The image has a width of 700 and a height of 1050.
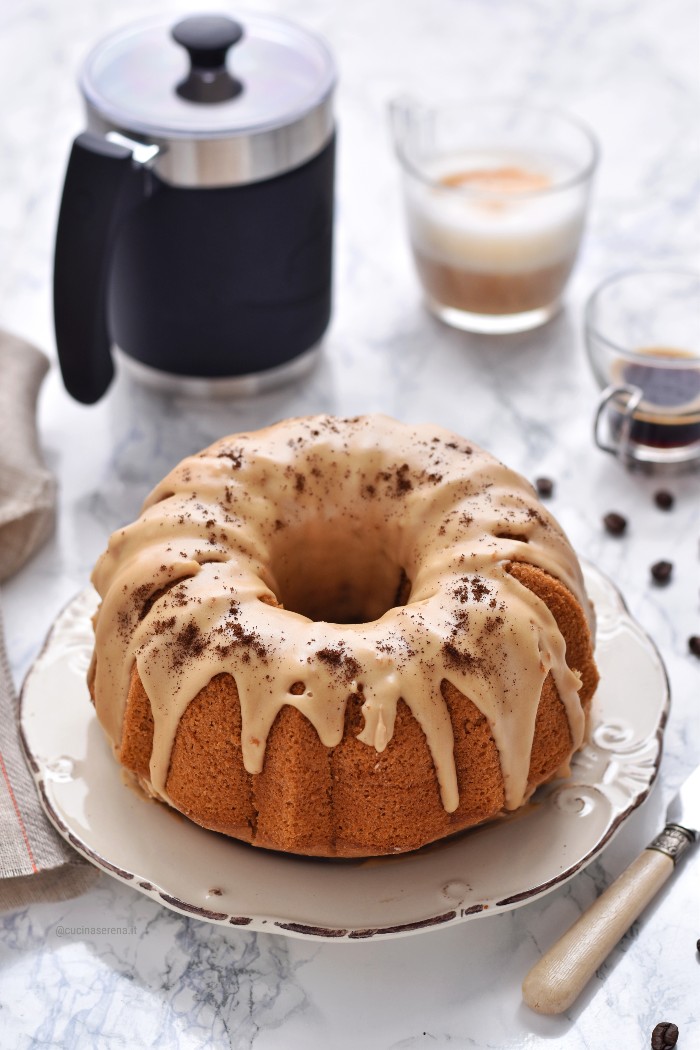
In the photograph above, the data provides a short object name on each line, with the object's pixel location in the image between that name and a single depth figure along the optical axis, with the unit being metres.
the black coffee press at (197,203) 1.38
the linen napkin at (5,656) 1.25
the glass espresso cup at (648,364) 1.43
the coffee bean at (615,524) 1.41
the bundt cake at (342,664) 1.21
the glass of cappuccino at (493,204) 1.48
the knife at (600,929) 1.21
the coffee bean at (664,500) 1.42
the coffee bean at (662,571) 1.38
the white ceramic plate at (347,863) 1.21
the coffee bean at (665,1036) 1.20
